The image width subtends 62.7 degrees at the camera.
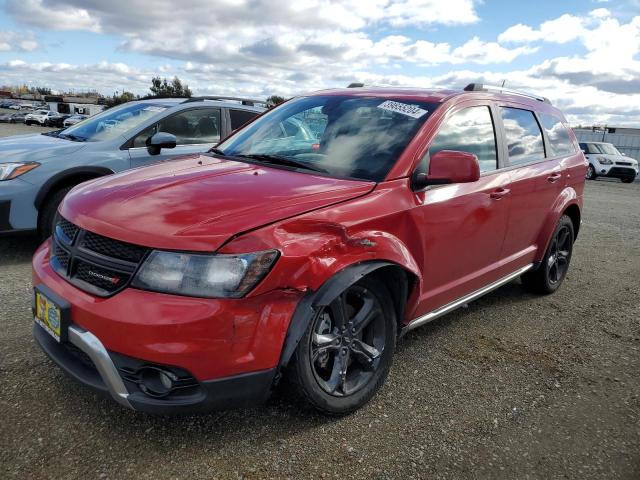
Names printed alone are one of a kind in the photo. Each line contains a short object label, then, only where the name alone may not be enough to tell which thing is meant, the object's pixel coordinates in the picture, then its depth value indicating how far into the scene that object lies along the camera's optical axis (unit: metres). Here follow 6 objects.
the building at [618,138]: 28.56
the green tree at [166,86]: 72.38
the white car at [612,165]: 21.83
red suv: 2.11
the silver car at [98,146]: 4.68
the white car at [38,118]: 48.03
